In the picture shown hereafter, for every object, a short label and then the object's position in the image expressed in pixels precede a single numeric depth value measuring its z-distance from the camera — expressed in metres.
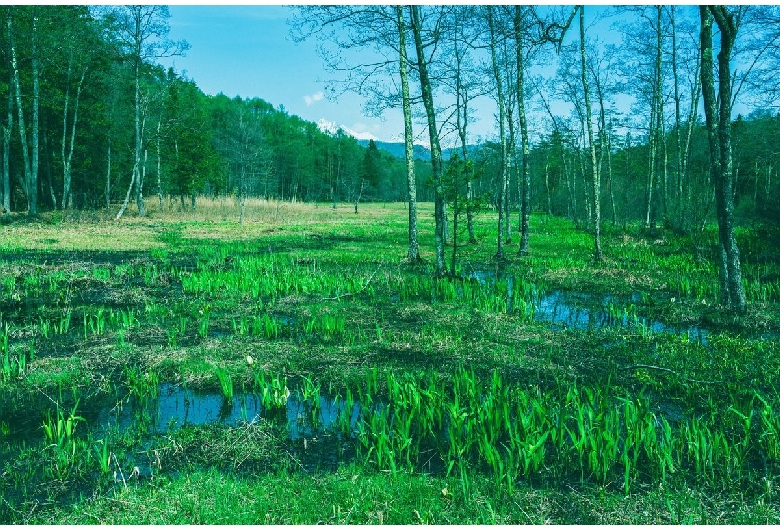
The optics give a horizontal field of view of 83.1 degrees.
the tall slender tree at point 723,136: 7.51
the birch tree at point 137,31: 23.87
